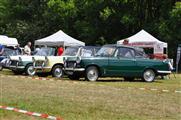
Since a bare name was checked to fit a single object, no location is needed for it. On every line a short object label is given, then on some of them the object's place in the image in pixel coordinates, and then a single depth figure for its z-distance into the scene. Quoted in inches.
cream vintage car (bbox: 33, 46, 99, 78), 975.0
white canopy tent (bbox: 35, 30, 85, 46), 1412.4
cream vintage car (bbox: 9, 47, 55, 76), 1026.1
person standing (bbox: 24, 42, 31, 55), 1179.9
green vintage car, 879.1
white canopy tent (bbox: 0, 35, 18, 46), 1716.3
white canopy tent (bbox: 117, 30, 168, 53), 1239.5
